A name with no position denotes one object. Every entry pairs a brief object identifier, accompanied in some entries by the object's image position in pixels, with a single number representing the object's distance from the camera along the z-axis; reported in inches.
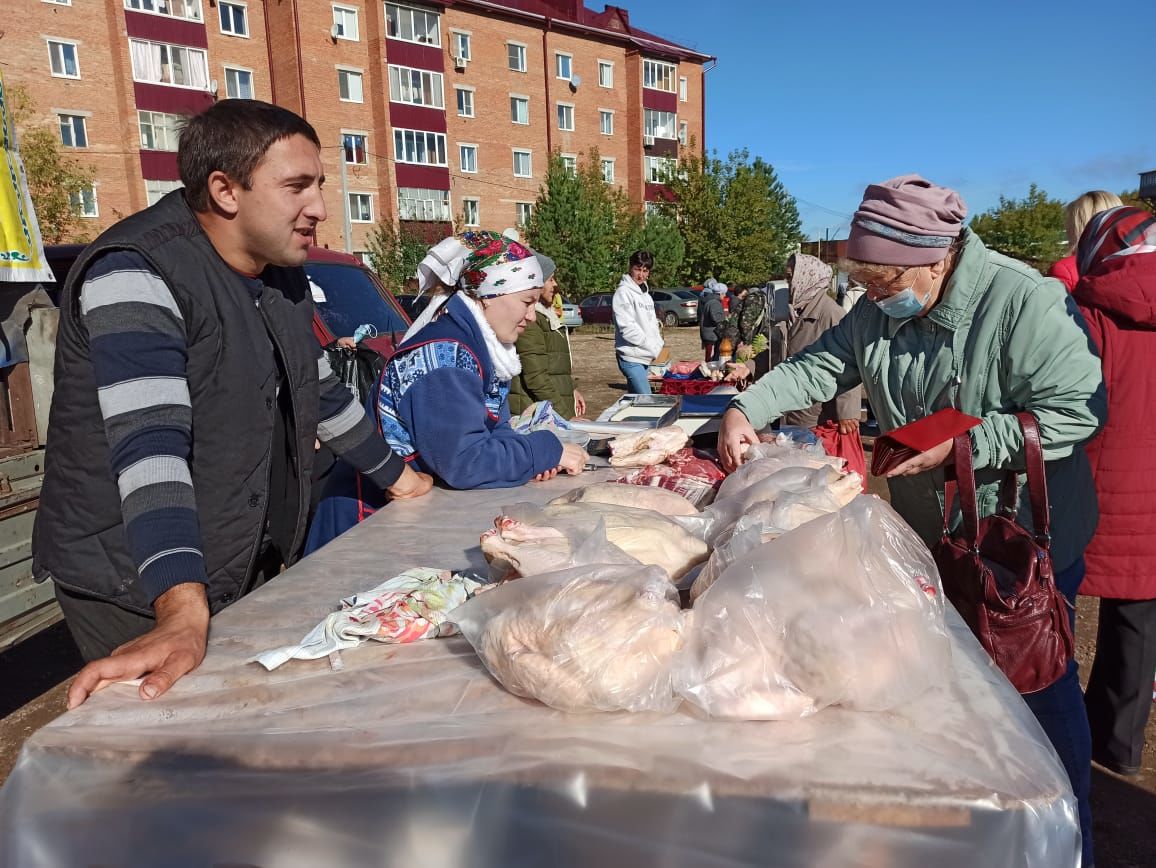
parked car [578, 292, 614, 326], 1099.9
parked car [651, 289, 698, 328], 1087.6
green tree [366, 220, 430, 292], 1115.3
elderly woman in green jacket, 78.4
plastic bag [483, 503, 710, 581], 61.1
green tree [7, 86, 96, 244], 719.1
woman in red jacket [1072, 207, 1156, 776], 101.3
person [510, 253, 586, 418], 229.1
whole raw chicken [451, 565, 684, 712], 45.7
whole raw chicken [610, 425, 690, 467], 107.2
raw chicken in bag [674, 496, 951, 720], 45.1
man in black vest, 59.1
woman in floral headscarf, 94.8
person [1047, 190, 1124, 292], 151.1
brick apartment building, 1026.1
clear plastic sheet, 39.4
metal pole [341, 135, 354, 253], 1077.8
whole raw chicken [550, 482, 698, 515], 75.2
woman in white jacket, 330.3
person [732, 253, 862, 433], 230.1
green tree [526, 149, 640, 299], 1199.6
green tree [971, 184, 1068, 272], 1427.2
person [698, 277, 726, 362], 470.9
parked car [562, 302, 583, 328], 960.9
